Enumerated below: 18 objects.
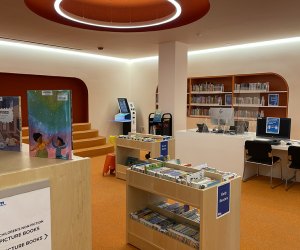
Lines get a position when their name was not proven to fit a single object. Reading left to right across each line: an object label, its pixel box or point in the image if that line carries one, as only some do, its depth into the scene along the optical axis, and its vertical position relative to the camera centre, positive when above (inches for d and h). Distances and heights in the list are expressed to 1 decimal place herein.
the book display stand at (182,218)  88.4 -39.5
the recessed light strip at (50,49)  269.3 +63.3
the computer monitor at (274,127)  207.0 -15.6
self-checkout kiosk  361.6 -10.8
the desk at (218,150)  203.9 -34.1
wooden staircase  295.3 -40.4
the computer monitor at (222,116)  228.8 -7.7
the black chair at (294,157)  176.1 -32.2
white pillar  264.4 +26.0
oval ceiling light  166.7 +60.0
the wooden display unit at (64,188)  49.9 -16.4
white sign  45.8 -20.0
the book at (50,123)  55.1 -3.5
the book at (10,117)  61.1 -2.3
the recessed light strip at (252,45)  253.9 +62.9
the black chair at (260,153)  187.9 -32.3
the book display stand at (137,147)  187.9 -28.2
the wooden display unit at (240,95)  279.3 +13.4
